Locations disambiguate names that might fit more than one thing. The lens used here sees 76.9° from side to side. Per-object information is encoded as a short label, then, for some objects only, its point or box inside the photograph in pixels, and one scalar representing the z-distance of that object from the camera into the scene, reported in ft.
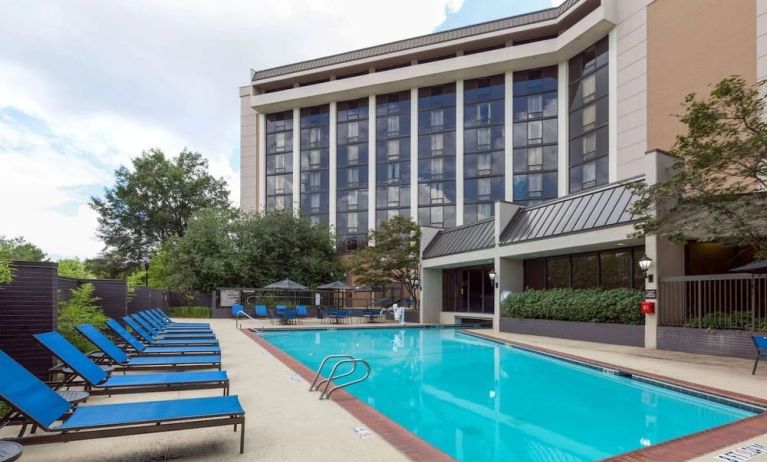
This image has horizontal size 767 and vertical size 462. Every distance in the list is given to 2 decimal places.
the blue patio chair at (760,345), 28.14
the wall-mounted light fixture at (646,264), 43.96
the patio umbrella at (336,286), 88.13
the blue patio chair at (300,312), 79.03
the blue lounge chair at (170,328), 41.78
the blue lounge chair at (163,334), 37.04
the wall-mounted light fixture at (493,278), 65.98
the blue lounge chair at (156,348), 28.60
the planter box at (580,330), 46.03
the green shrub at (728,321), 36.99
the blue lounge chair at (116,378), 18.07
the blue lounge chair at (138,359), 23.49
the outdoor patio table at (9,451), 10.39
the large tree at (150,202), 149.79
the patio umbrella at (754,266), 35.01
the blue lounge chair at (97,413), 12.50
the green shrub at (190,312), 90.63
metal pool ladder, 22.07
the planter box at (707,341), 36.88
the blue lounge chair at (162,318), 49.81
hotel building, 61.67
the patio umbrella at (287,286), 82.45
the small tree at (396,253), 98.53
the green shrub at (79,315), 29.91
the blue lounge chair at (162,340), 32.96
